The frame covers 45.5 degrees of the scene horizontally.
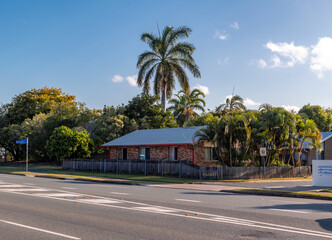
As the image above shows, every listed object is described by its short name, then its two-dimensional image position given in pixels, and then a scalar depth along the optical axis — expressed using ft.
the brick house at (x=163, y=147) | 118.83
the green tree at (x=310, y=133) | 113.09
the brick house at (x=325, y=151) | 148.25
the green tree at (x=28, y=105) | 213.46
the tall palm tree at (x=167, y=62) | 168.66
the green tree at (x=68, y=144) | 144.77
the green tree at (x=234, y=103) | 202.80
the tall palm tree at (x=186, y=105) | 205.05
